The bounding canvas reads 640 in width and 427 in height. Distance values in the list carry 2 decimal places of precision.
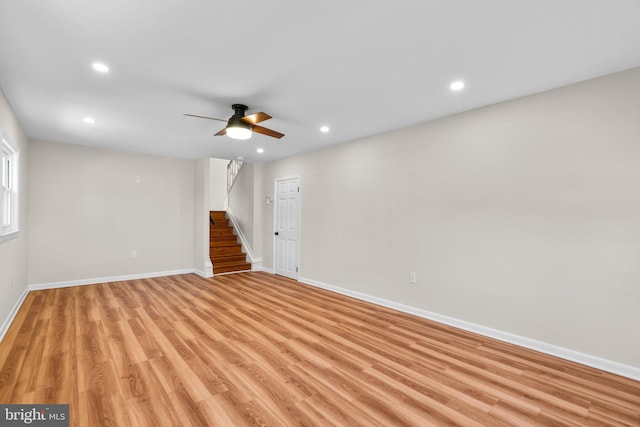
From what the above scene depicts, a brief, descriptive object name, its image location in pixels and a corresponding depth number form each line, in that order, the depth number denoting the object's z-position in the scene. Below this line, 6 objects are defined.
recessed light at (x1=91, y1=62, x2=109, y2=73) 2.55
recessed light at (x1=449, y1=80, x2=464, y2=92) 2.86
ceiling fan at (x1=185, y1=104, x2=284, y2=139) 3.30
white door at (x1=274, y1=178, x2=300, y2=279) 6.31
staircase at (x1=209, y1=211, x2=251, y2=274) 6.92
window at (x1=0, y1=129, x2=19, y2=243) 3.68
